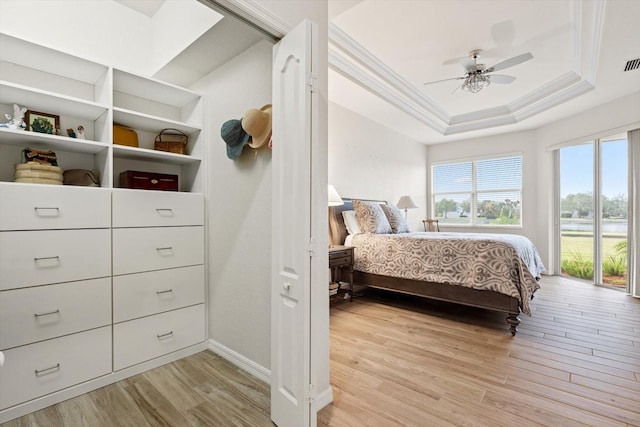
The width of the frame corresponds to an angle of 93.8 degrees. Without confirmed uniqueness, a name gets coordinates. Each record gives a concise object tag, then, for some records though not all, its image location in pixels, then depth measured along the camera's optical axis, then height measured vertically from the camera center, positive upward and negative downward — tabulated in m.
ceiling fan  3.19 +1.59
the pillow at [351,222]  4.07 -0.12
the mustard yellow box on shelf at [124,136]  2.23 +0.59
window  5.92 +0.45
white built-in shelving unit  1.85 +0.71
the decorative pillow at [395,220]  4.39 -0.10
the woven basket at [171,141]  2.43 +0.61
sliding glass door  4.31 +0.03
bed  2.75 -0.57
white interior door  1.40 -0.08
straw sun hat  1.89 +0.57
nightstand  3.36 -0.56
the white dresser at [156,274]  2.03 -0.44
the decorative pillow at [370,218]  4.00 -0.06
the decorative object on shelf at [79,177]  2.07 +0.26
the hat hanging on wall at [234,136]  2.05 +0.54
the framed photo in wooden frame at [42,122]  1.93 +0.61
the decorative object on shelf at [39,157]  1.86 +0.36
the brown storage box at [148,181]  2.21 +0.25
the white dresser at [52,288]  1.63 -0.44
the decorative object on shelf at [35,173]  1.78 +0.25
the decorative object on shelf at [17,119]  1.81 +0.59
